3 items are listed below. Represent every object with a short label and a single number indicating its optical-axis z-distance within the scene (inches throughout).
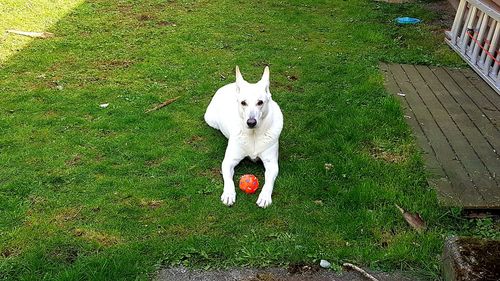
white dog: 175.5
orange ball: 175.9
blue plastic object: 378.3
